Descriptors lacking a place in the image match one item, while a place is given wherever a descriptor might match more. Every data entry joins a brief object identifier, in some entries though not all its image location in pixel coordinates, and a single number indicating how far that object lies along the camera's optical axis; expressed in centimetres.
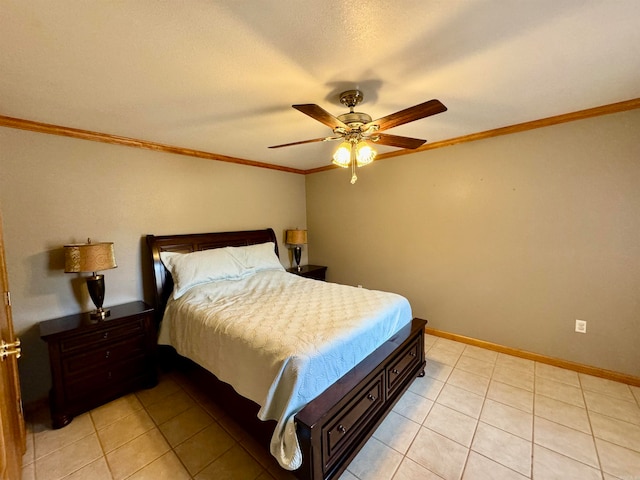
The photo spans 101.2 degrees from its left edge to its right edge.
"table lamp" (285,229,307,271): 404
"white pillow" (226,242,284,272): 315
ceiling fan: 148
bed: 135
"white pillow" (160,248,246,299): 257
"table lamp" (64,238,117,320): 204
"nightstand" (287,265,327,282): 383
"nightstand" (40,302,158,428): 191
